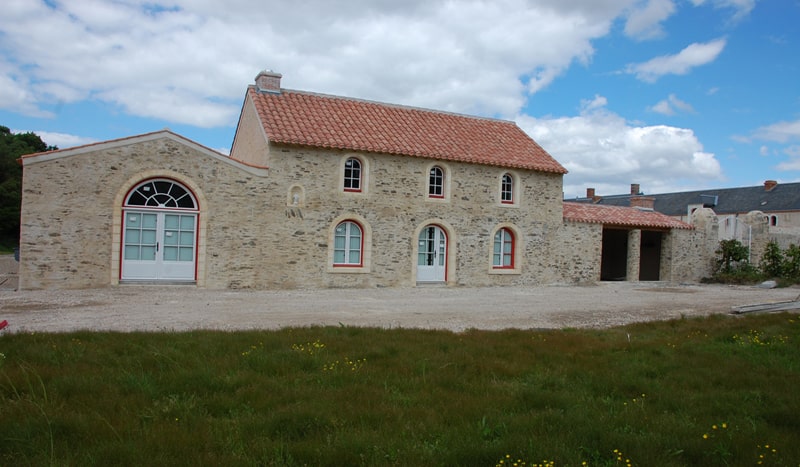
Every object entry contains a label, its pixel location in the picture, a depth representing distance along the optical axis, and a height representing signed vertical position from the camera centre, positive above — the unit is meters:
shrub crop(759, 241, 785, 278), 22.23 -0.24
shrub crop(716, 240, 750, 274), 23.30 -0.10
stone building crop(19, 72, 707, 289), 14.23 +0.86
